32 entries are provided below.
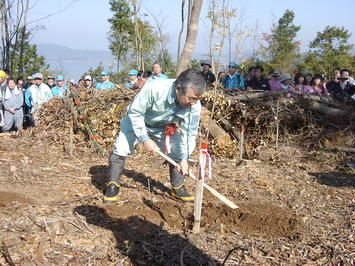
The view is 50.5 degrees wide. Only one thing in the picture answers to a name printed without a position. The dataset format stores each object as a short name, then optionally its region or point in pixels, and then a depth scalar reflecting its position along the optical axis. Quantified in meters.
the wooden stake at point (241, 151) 6.27
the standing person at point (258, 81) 7.88
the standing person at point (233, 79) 8.21
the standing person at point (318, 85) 8.11
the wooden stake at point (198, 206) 3.42
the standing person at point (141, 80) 7.94
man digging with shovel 3.48
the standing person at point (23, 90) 9.05
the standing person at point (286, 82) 7.99
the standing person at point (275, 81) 7.89
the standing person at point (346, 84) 7.81
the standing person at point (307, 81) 8.18
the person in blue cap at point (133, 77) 8.56
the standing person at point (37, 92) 8.55
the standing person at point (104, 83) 8.32
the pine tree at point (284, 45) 25.27
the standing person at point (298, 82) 8.14
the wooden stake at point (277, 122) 6.82
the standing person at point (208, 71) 7.90
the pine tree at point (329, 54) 21.83
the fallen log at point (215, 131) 6.81
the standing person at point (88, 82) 8.17
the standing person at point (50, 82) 9.35
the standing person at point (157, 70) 8.20
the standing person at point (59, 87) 9.01
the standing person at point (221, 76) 8.91
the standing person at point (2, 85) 8.43
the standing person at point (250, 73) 8.52
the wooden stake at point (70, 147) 6.21
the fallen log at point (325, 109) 6.99
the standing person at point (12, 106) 8.45
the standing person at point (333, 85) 8.01
